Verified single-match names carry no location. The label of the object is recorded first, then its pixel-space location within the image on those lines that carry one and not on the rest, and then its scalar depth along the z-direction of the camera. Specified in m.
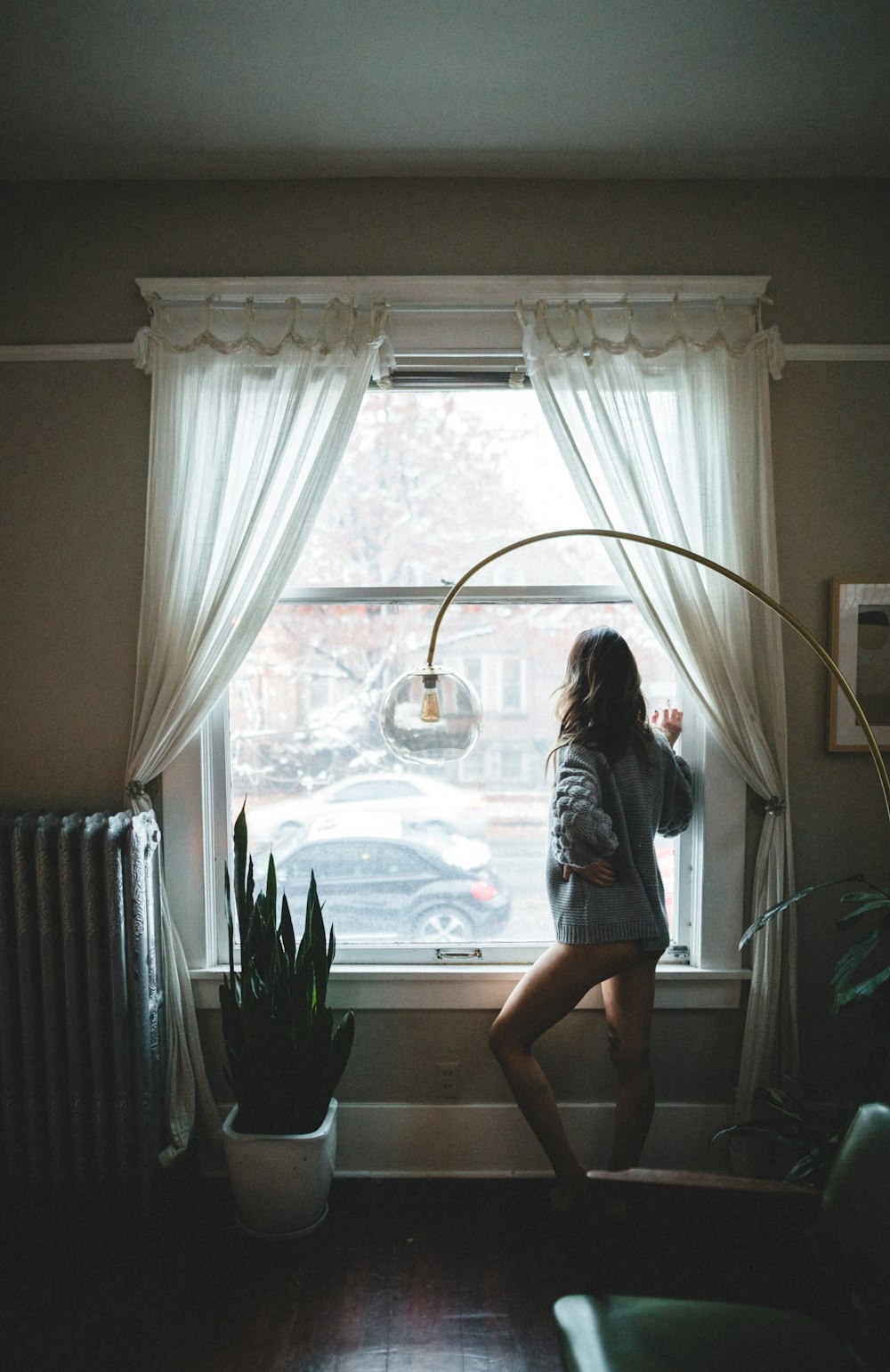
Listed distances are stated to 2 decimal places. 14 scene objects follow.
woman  2.15
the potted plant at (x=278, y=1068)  2.17
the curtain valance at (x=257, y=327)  2.42
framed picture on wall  2.47
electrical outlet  2.52
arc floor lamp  1.83
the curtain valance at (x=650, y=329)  2.42
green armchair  1.33
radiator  2.23
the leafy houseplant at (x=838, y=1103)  1.97
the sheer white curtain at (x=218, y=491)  2.42
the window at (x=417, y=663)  2.55
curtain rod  2.43
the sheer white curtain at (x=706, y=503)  2.40
